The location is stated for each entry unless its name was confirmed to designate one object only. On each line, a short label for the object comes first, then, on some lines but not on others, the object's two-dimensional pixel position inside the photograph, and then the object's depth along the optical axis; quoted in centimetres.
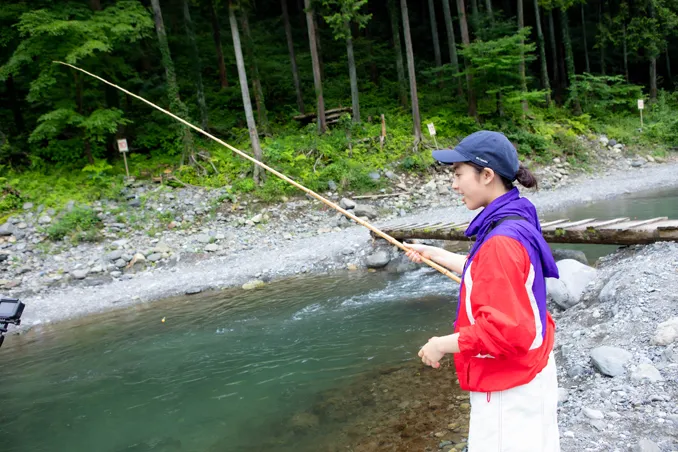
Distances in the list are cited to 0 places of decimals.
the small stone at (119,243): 1305
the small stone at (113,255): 1246
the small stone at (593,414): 361
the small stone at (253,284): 1062
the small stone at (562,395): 405
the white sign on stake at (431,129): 1702
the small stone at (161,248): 1291
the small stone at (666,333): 427
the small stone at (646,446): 303
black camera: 359
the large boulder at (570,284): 631
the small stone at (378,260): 1098
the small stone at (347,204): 1511
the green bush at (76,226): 1312
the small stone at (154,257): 1261
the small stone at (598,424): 346
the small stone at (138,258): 1251
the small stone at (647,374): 386
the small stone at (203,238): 1345
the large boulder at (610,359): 418
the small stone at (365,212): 1495
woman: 164
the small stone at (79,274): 1179
